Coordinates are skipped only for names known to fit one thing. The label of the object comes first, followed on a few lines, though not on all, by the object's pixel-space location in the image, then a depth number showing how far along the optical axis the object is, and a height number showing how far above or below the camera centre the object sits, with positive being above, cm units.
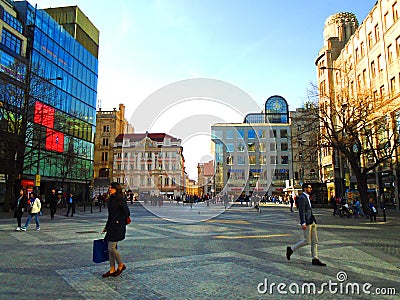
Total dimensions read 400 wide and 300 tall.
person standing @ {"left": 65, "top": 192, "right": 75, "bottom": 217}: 2468 -94
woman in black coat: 646 -75
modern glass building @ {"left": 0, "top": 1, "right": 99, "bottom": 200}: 3044 +1591
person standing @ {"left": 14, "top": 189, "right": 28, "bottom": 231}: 1472 -77
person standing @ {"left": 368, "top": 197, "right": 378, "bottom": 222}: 2022 -120
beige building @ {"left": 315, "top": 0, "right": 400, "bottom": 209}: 3089 +1462
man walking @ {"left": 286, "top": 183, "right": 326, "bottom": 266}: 777 -81
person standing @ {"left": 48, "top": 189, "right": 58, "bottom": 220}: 2219 -92
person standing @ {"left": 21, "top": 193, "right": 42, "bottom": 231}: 1462 -80
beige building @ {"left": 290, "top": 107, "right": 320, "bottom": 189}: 2713 +452
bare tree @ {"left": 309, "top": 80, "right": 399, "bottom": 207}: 2380 +542
